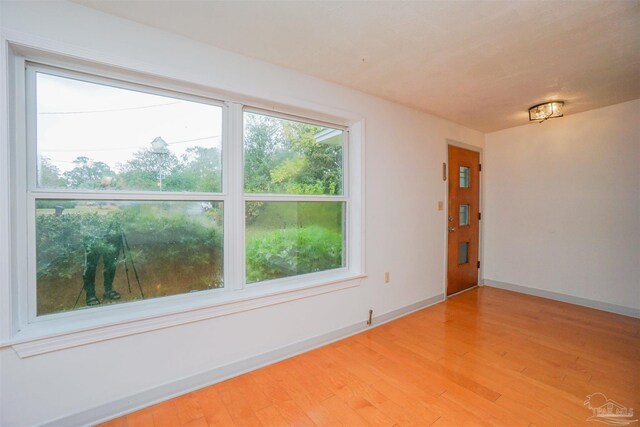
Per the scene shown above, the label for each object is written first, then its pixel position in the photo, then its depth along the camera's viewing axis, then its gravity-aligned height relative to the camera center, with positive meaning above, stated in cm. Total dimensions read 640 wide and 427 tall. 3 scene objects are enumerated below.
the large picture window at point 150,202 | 159 +7
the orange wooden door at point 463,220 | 383 -13
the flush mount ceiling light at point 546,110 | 298 +111
